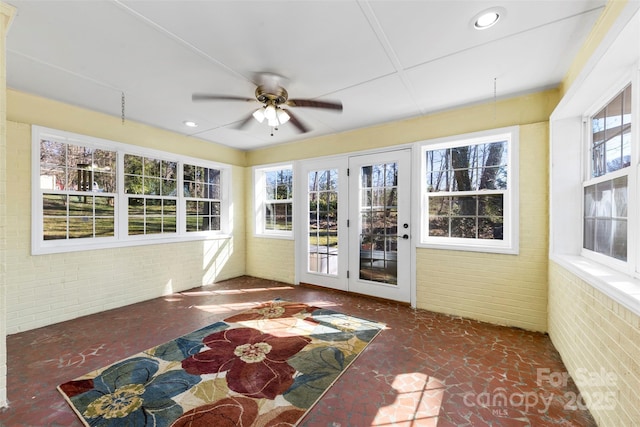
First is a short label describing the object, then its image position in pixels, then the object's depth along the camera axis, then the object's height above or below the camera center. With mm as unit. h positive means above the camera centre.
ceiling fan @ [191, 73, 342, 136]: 2406 +1065
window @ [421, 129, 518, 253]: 3127 +279
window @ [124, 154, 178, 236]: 3889 +308
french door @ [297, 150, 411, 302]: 3811 -171
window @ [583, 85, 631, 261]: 1765 +264
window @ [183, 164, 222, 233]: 4672 +320
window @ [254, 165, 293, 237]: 5129 +287
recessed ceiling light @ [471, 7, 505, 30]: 1736 +1356
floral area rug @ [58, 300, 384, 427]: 1720 -1317
